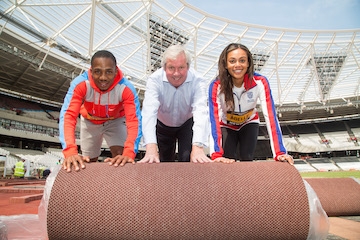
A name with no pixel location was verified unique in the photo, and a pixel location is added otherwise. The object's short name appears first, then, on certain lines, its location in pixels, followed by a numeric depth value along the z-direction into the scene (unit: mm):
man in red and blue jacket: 2768
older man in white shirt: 2947
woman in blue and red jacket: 3111
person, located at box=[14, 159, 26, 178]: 16922
